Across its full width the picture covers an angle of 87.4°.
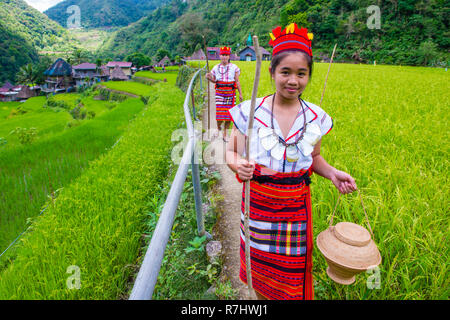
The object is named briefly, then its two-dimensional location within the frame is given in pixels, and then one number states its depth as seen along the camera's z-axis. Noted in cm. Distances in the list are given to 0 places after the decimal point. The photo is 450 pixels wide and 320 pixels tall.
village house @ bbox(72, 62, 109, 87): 4594
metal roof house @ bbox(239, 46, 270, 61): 4145
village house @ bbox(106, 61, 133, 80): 4903
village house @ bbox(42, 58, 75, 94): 4309
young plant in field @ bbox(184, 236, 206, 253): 212
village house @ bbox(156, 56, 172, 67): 5168
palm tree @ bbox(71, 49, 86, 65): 5420
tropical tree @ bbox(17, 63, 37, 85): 4606
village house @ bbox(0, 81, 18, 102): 4064
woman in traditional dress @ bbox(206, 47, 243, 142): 405
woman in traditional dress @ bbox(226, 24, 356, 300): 109
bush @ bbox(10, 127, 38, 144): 817
